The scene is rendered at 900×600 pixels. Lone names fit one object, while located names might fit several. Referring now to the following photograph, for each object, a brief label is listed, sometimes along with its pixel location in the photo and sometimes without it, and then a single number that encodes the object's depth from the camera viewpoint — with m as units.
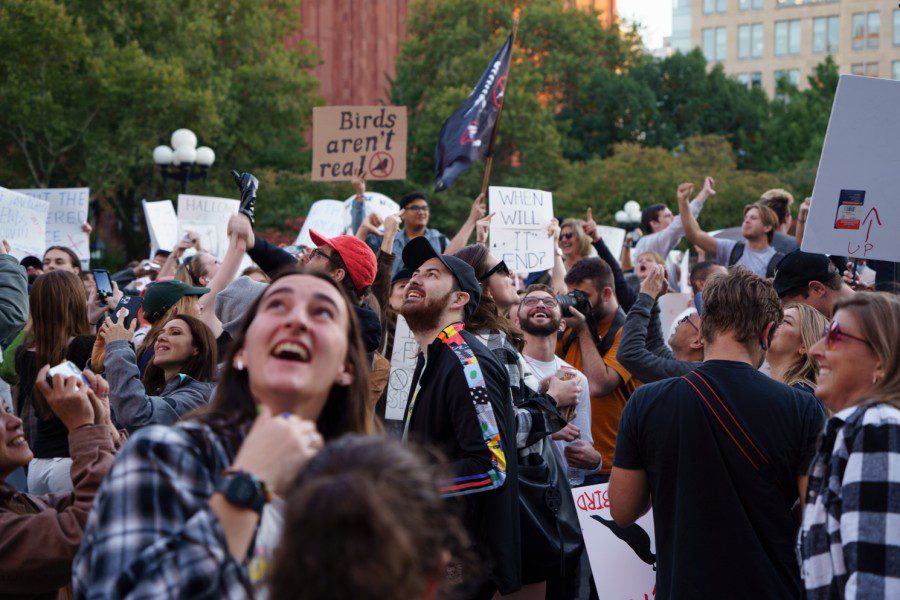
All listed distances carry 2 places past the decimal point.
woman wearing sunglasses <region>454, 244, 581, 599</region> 4.84
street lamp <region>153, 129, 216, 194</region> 16.55
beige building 87.62
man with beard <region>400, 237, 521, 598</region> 4.27
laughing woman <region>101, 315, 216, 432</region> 4.62
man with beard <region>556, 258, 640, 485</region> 6.24
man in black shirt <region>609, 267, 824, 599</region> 3.64
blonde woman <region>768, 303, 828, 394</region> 4.54
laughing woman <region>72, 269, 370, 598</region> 1.96
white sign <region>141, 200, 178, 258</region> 11.67
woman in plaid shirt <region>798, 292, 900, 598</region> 2.85
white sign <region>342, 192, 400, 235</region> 9.74
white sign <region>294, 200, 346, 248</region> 11.02
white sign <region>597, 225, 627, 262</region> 12.24
